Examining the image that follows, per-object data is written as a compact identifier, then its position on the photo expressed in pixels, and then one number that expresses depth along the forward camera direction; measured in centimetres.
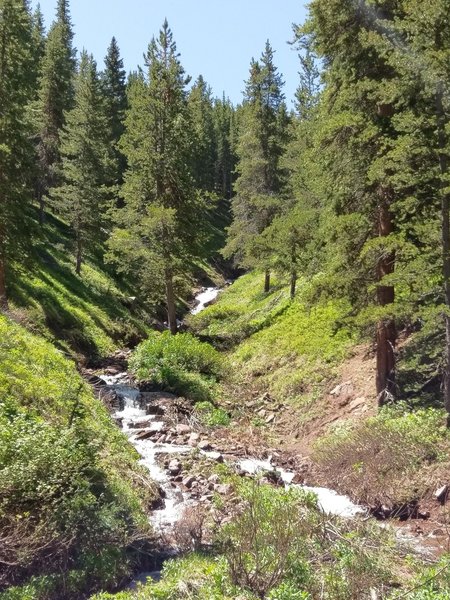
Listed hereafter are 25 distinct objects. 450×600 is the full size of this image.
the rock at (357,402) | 1470
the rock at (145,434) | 1441
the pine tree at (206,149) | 7031
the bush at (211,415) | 1653
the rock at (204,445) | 1388
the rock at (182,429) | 1506
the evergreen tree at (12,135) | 1978
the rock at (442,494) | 986
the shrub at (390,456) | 1052
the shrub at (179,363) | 1948
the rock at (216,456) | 1274
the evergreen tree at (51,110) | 3841
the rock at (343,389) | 1576
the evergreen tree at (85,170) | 3100
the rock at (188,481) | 1138
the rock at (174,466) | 1199
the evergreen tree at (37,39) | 4625
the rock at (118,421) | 1515
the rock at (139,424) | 1544
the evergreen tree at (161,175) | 2488
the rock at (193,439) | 1420
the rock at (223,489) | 1086
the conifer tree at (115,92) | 5297
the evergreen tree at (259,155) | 3325
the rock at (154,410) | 1659
